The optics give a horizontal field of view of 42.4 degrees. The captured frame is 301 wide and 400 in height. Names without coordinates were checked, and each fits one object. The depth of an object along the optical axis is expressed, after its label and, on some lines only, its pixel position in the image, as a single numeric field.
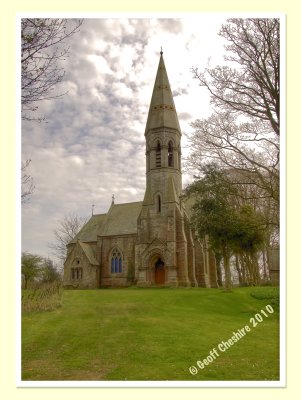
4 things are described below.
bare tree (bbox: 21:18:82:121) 9.29
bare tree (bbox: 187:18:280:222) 11.55
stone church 32.88
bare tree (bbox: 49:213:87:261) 49.19
